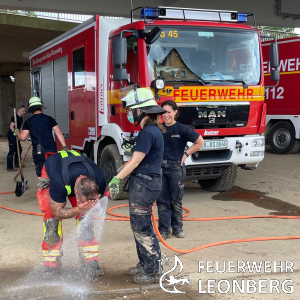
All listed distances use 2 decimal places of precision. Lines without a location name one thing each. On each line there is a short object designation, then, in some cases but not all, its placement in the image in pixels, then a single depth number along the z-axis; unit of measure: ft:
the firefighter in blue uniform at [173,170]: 16.30
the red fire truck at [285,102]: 38.58
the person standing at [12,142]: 33.04
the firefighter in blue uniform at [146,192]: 12.00
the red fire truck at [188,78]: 19.51
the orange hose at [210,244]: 14.23
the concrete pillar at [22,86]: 73.51
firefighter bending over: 11.44
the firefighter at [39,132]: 20.61
